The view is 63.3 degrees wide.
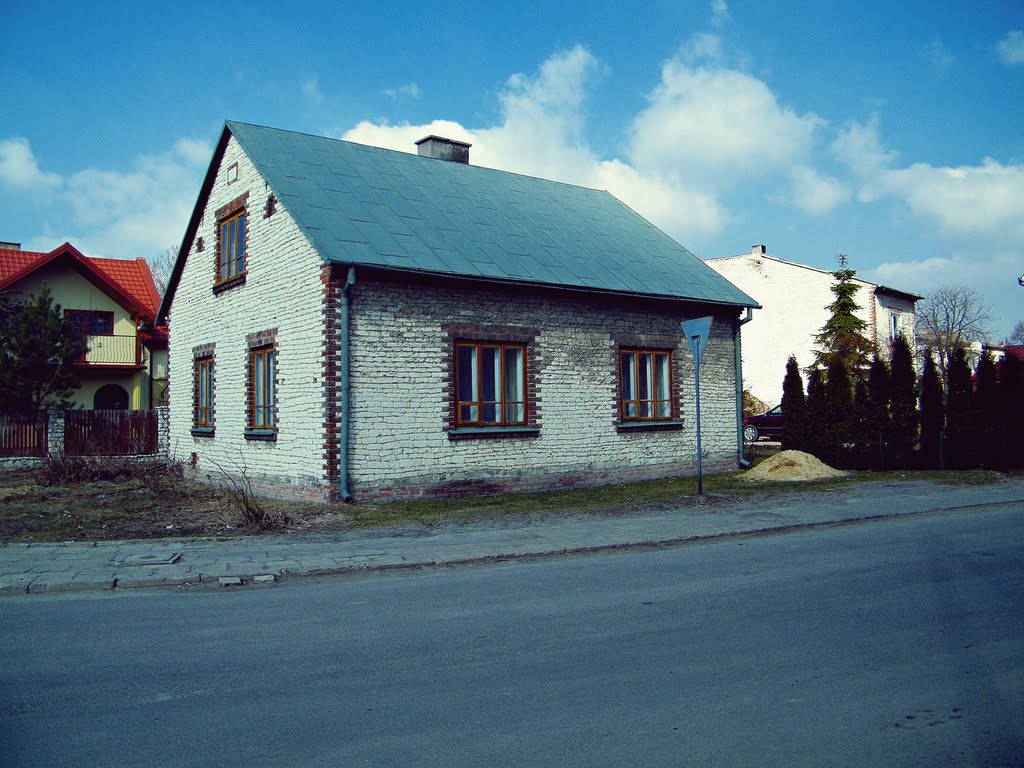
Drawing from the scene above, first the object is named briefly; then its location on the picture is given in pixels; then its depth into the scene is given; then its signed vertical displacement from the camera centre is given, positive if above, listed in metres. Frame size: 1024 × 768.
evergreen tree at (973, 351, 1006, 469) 18.31 -0.28
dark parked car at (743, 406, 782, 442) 31.62 -0.46
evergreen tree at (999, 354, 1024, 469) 18.39 -0.17
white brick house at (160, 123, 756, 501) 13.75 +1.60
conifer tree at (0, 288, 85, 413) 25.41 +2.17
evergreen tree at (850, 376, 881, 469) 19.02 -0.38
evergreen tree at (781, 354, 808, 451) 19.84 +0.06
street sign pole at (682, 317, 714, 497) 13.55 +1.38
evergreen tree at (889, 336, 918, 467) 18.73 +0.27
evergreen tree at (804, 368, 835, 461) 19.52 -0.16
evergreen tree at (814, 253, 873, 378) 36.12 +3.68
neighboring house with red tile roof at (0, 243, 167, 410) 32.25 +4.05
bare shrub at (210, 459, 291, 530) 11.26 -1.27
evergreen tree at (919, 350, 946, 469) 18.67 -0.12
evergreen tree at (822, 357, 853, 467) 19.23 +0.14
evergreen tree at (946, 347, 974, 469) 18.41 -0.08
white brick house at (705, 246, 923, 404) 40.16 +4.98
